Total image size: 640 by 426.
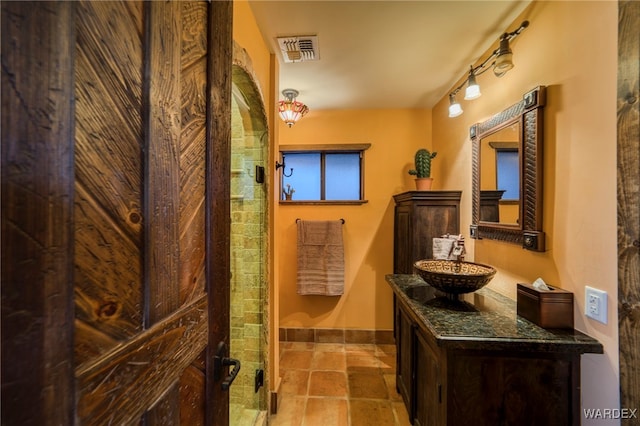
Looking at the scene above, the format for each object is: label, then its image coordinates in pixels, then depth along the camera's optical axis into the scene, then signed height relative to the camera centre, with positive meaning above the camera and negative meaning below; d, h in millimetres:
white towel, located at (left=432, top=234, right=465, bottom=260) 1976 -239
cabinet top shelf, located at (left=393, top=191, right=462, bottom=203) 2351 +173
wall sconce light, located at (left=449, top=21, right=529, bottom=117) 1555 +922
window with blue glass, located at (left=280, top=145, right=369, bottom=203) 3123 +449
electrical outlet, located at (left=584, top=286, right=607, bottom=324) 1052 -351
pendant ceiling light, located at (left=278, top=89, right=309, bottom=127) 2498 +979
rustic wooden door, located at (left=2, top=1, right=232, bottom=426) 325 -1
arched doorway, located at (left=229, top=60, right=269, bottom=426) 1816 -454
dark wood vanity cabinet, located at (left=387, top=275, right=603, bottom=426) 1112 -668
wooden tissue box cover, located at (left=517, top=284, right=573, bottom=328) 1192 -412
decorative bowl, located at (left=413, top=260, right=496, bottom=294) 1446 -351
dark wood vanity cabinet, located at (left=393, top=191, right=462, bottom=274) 2379 -39
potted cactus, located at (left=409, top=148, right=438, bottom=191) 2611 +424
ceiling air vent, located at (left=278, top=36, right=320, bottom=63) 1815 +1163
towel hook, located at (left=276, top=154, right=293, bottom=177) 3174 +488
